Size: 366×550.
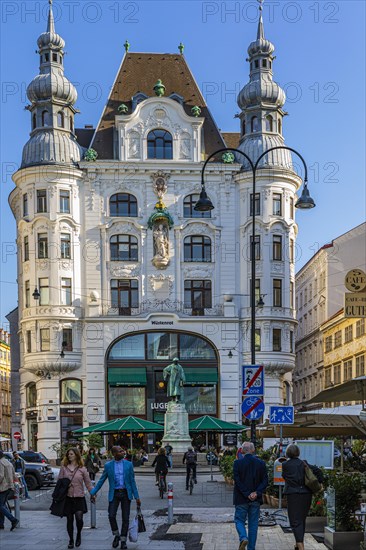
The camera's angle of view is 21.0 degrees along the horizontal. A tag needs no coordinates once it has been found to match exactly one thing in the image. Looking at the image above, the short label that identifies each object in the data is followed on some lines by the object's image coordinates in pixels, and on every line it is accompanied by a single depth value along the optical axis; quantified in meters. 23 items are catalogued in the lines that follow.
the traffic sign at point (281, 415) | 26.48
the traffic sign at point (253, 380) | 23.27
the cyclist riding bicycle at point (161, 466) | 31.89
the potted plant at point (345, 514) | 15.66
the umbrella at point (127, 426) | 45.09
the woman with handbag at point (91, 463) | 36.67
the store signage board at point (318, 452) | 23.95
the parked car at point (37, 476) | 36.97
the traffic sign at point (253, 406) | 23.16
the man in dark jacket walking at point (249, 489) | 14.89
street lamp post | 27.88
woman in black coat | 14.76
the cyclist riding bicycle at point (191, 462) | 33.51
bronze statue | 49.41
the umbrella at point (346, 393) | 15.76
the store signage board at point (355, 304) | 15.30
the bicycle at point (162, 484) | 31.53
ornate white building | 61.56
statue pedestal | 49.34
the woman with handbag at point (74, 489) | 16.58
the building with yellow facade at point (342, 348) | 73.19
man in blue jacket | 16.45
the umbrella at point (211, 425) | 45.92
